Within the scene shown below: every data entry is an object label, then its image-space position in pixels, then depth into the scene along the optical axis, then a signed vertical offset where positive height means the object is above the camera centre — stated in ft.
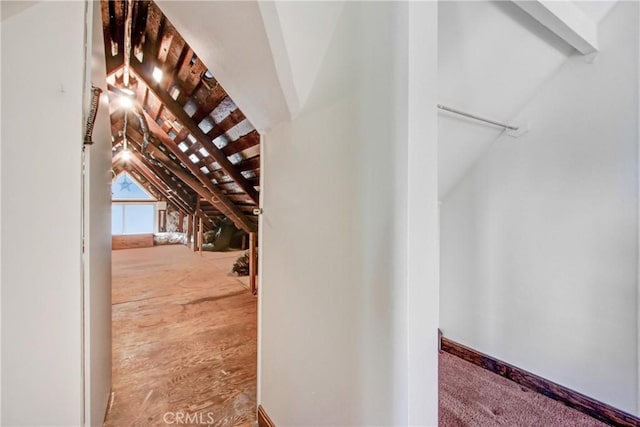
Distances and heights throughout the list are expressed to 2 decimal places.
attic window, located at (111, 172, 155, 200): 28.91 +2.94
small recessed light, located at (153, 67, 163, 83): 7.05 +3.69
